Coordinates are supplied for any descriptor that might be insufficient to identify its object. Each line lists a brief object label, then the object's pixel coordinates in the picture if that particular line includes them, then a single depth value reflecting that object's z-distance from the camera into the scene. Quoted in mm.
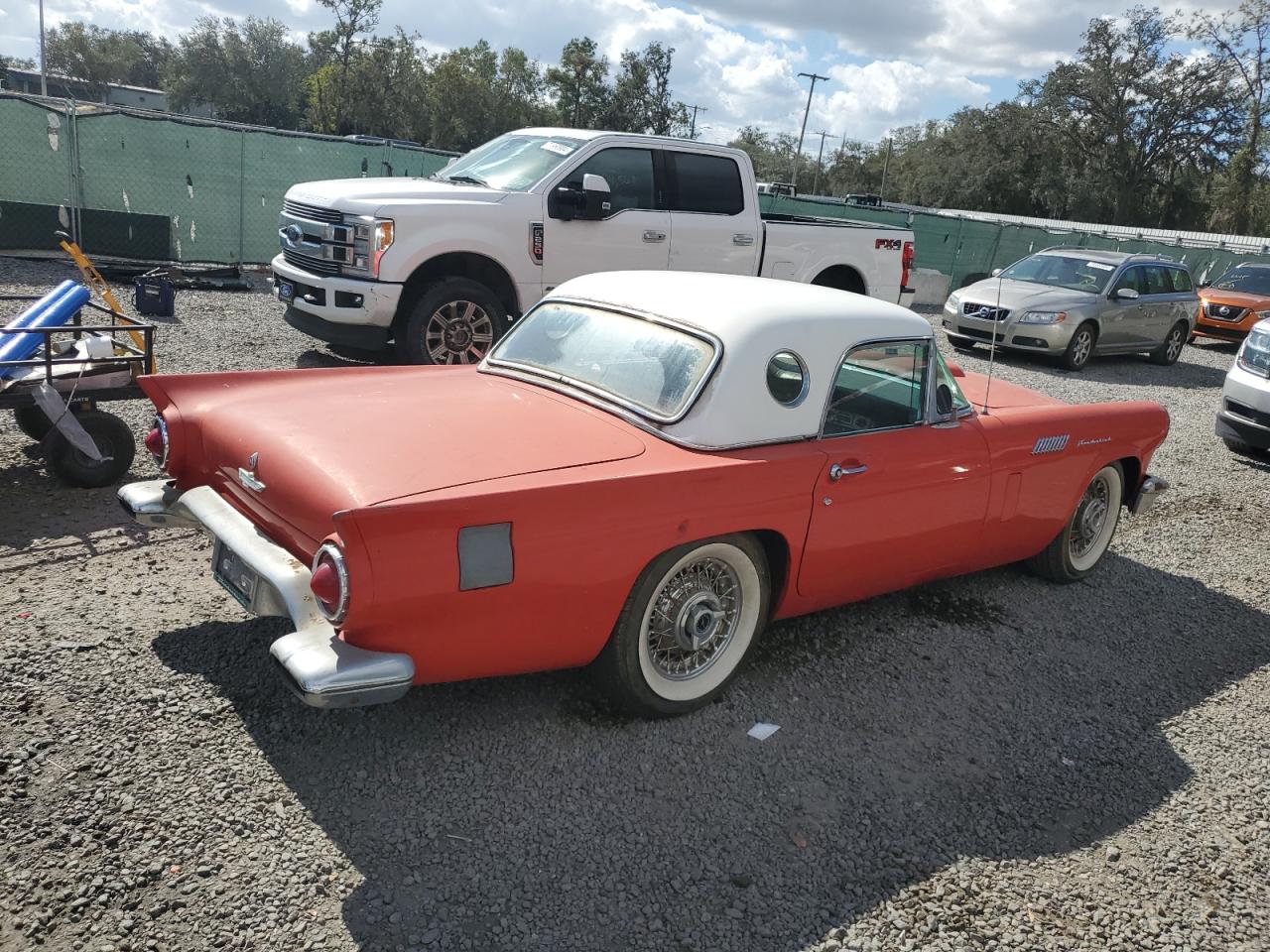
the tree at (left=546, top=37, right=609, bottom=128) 61938
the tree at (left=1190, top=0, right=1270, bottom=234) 50688
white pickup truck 7520
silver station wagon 12977
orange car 17297
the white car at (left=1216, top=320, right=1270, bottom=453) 8398
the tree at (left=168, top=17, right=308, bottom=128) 87750
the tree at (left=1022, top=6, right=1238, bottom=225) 52531
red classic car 2789
